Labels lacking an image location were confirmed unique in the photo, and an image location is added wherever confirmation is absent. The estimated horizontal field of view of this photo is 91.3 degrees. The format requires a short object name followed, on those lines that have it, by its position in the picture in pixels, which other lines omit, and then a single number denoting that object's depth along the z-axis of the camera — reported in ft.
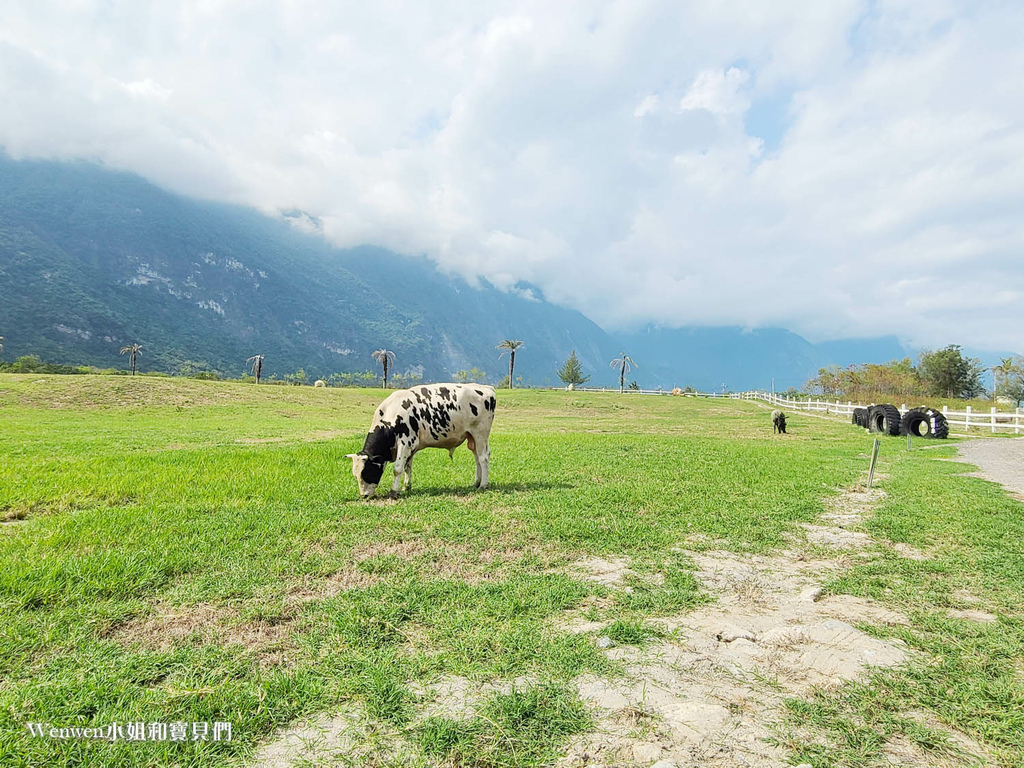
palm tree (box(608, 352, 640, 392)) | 337.91
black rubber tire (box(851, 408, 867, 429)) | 115.55
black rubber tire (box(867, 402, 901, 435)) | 98.66
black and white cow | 33.04
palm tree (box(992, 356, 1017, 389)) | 296.96
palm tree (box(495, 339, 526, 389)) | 325.73
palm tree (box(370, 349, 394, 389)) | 313.77
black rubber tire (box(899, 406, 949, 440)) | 95.14
